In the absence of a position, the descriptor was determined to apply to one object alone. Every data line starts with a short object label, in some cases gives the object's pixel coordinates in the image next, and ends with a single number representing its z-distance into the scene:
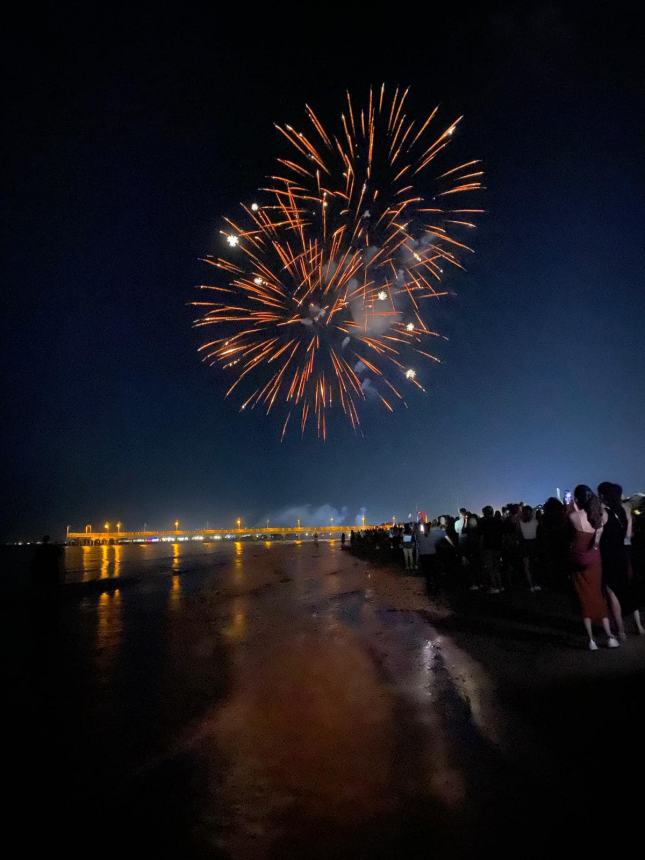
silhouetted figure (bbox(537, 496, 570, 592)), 12.32
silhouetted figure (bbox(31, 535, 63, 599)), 15.57
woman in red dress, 7.16
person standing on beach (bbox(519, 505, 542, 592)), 12.46
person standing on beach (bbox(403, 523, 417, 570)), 22.05
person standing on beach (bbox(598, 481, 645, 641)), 7.33
